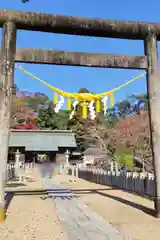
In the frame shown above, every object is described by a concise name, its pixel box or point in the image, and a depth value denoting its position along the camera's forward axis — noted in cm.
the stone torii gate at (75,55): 585
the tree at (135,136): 2082
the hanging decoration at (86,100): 708
